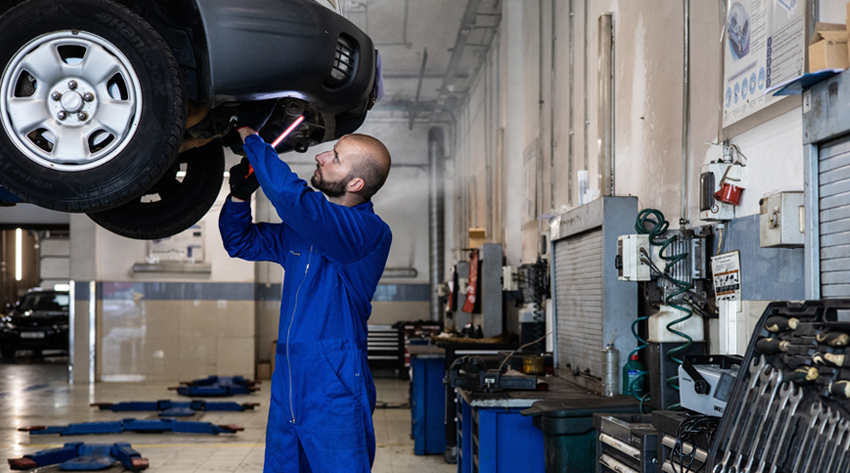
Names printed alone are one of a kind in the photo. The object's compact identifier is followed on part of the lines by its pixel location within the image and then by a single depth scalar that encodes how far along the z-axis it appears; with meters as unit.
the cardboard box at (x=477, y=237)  7.57
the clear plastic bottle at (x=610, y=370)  2.98
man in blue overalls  1.82
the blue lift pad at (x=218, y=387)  7.96
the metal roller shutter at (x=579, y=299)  3.25
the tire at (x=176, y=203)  2.31
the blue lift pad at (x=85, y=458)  4.43
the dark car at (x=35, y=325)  12.24
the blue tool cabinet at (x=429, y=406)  5.20
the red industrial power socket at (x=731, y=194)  2.34
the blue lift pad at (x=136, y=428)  5.70
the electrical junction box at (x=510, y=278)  5.55
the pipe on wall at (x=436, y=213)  10.96
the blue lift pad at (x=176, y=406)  6.79
